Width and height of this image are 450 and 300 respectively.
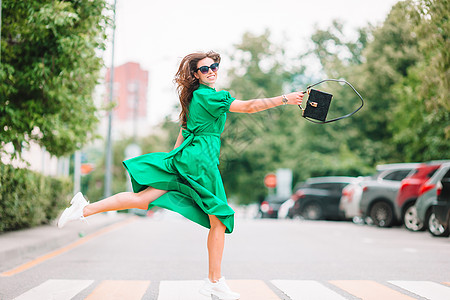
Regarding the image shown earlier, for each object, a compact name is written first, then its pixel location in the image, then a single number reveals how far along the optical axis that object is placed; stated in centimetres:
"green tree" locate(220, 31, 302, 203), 4566
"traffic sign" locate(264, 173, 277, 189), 4584
